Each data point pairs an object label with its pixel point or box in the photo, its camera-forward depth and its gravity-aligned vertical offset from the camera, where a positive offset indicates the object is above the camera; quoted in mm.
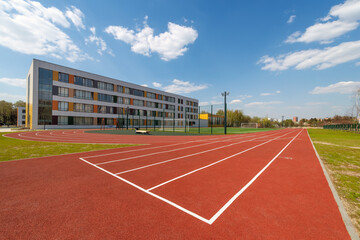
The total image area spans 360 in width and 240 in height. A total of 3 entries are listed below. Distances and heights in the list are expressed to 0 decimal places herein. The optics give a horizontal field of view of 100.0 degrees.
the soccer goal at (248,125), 84069 -1274
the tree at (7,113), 64119 +3528
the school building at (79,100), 33719 +6205
